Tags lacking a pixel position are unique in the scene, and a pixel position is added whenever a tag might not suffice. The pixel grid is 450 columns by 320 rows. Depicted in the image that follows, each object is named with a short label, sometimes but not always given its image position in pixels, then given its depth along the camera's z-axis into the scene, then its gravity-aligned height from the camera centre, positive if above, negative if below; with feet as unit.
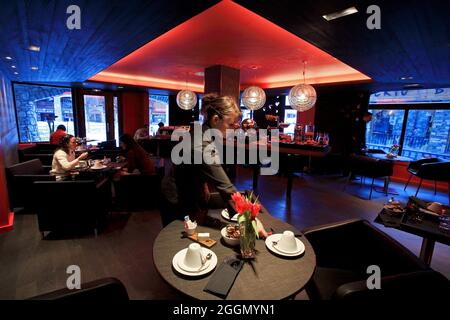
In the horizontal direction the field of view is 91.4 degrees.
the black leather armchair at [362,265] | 3.67 -2.73
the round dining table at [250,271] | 3.33 -2.51
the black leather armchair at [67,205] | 8.91 -3.61
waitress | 4.88 -1.13
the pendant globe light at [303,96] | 14.30 +1.93
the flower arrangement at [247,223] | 3.92 -1.81
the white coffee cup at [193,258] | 3.69 -2.26
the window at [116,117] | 29.02 +0.23
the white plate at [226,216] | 5.44 -2.32
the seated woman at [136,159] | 12.22 -2.16
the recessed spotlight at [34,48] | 9.92 +3.07
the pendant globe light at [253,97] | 15.55 +1.88
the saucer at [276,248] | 4.24 -2.43
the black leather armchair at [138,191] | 11.89 -3.91
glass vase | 4.04 -2.13
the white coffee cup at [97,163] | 12.51 -2.62
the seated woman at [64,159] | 10.67 -2.07
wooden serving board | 4.43 -2.43
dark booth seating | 16.05 -2.83
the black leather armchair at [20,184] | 11.23 -3.50
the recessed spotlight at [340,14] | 5.77 +3.08
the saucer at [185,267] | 3.60 -2.44
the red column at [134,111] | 29.45 +1.19
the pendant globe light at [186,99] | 18.71 +1.88
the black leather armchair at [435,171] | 14.46 -2.69
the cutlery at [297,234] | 5.00 -2.46
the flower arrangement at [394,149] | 17.67 -1.58
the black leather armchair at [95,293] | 3.35 -2.75
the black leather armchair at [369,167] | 14.46 -2.57
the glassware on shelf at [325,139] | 15.35 -0.86
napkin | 3.30 -2.47
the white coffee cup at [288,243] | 4.30 -2.30
